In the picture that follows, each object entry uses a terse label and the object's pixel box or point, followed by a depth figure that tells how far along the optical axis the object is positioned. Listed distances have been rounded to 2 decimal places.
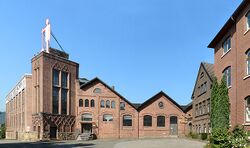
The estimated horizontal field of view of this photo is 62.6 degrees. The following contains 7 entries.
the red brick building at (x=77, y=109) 30.80
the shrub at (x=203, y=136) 24.47
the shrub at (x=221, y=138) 11.39
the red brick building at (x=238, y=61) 13.64
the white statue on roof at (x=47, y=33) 32.78
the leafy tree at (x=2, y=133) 46.02
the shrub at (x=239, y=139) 10.34
